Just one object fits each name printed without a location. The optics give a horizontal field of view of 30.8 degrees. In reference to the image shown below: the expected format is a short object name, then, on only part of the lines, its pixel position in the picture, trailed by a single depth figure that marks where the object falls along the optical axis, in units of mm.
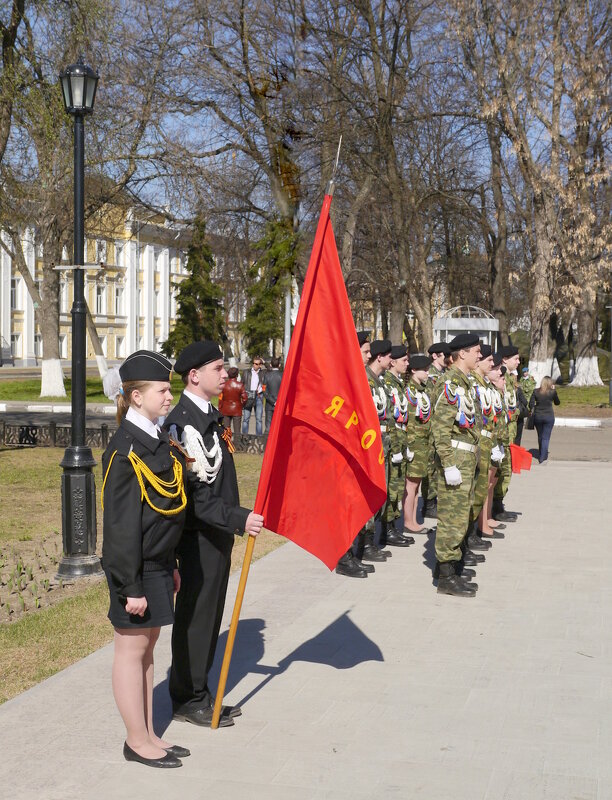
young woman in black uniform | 4633
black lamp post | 8922
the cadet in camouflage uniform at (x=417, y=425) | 11265
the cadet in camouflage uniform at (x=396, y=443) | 10492
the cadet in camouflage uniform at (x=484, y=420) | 9070
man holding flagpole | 5195
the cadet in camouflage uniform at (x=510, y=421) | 11742
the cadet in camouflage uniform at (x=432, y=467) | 11727
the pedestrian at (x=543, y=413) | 18484
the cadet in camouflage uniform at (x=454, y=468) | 8484
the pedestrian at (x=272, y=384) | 21908
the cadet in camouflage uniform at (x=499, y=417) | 10500
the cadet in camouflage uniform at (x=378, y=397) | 9828
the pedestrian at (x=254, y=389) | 24359
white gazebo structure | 37344
